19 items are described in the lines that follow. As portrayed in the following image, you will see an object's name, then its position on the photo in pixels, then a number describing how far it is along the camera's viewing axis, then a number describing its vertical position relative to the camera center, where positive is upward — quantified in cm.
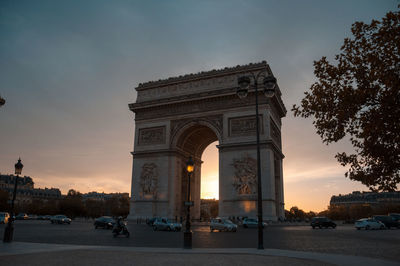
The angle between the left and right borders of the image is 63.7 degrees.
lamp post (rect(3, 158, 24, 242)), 1305 -97
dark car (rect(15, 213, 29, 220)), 5819 -171
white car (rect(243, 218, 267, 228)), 3011 -100
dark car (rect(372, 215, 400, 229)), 3562 -82
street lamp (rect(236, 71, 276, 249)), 1389 +536
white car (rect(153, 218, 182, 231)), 2694 -125
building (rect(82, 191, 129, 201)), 15561 +653
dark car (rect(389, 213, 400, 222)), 3676 -28
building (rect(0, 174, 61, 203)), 10587 +597
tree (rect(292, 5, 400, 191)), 920 +332
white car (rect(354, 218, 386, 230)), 3121 -104
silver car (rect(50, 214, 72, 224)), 4047 -147
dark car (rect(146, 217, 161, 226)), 3388 -118
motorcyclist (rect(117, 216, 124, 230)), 1812 -78
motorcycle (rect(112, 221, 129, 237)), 1806 -115
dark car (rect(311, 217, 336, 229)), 3288 -97
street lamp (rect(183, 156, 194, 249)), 1189 -102
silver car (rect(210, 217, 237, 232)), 2500 -115
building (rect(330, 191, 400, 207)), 12706 +601
